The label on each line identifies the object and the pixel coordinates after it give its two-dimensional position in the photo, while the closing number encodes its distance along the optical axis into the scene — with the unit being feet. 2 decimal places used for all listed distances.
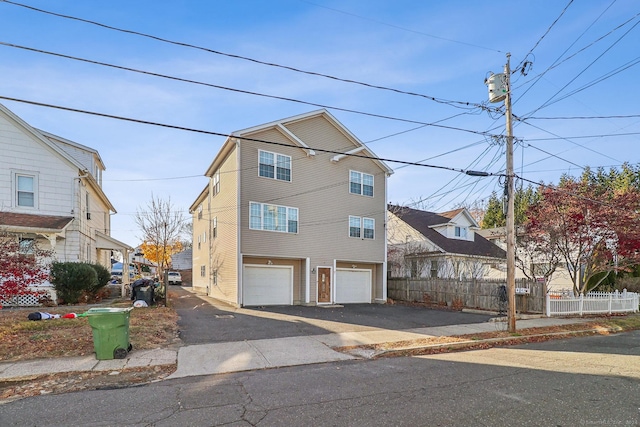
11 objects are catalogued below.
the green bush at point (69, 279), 49.75
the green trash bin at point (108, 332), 24.70
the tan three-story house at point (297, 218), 60.23
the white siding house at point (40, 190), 51.01
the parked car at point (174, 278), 131.17
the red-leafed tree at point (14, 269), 30.49
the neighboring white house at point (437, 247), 83.82
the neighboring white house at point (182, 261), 174.91
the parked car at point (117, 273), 125.08
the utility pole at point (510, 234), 37.42
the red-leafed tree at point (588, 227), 53.26
